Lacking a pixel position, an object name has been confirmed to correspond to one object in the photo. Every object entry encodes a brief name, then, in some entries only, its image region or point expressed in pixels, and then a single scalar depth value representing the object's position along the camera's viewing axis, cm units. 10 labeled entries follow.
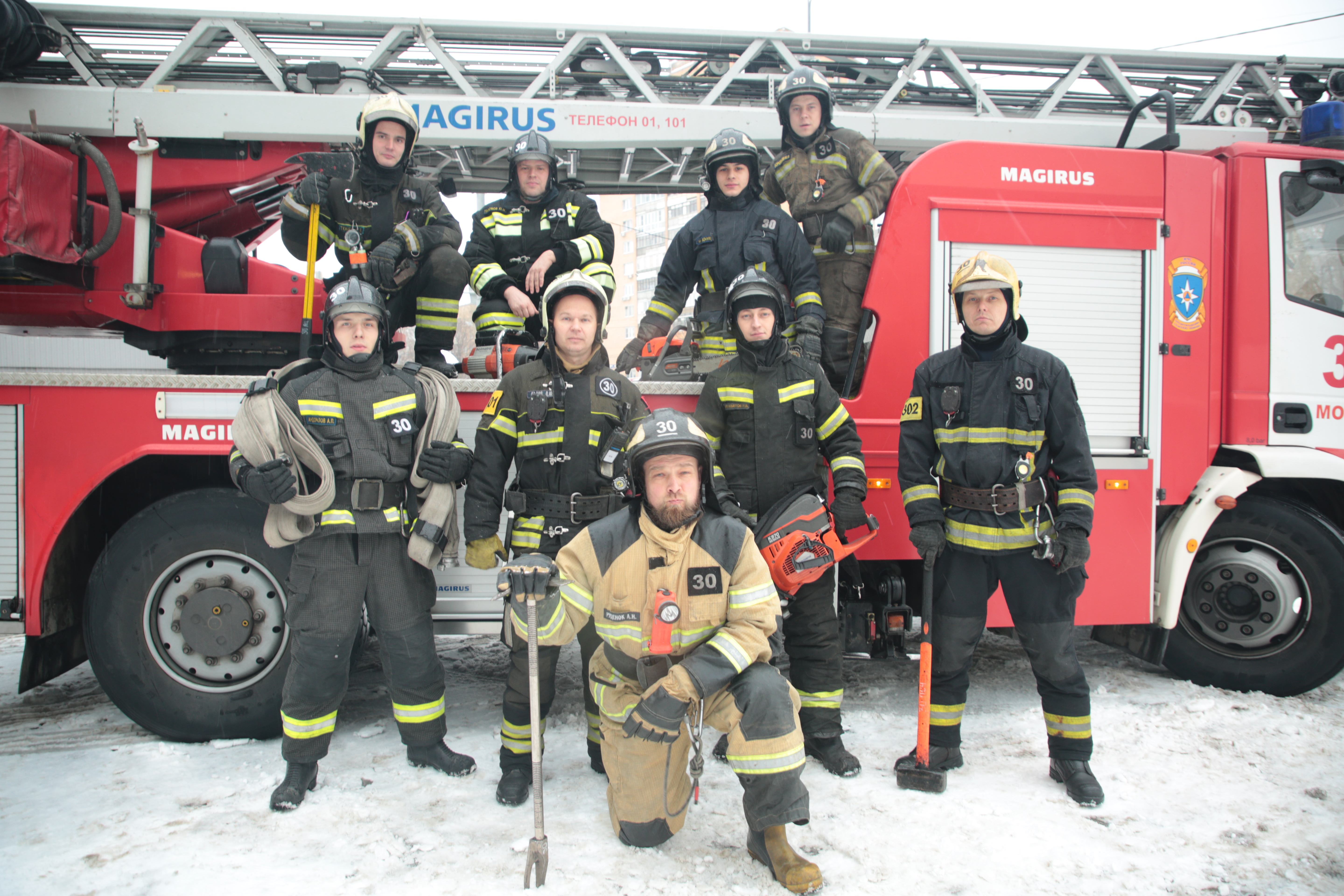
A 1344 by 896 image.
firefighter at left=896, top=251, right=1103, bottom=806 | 308
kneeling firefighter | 245
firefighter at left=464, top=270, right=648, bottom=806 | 315
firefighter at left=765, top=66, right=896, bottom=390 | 391
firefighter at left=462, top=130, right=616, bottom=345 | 396
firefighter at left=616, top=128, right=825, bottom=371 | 391
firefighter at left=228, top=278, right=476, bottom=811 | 302
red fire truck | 367
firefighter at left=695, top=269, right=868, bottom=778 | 332
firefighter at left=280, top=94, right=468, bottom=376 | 366
